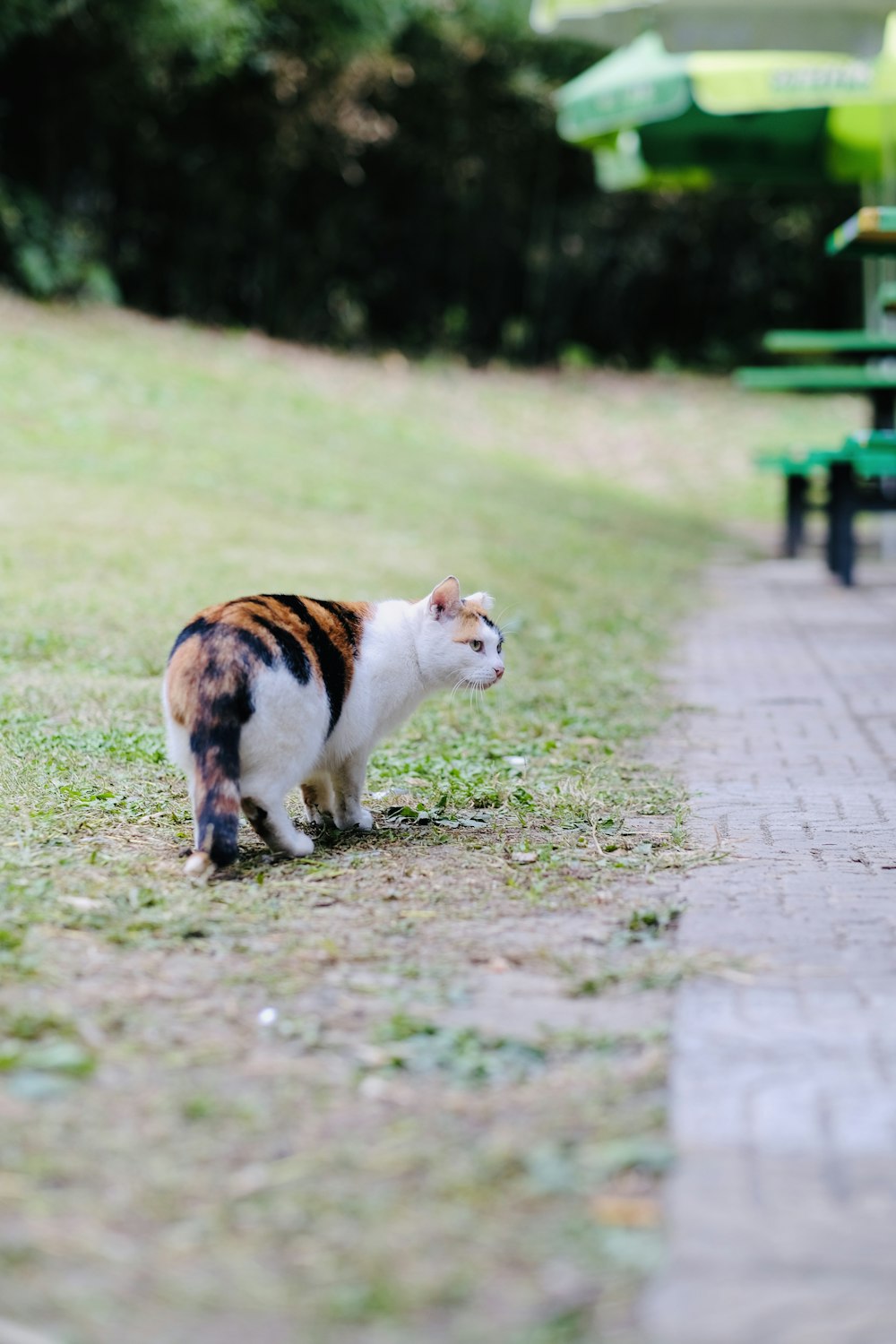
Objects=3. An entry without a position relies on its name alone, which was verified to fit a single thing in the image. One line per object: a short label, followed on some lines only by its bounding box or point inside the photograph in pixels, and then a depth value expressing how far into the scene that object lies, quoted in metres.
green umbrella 12.05
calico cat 3.69
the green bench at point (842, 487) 9.64
